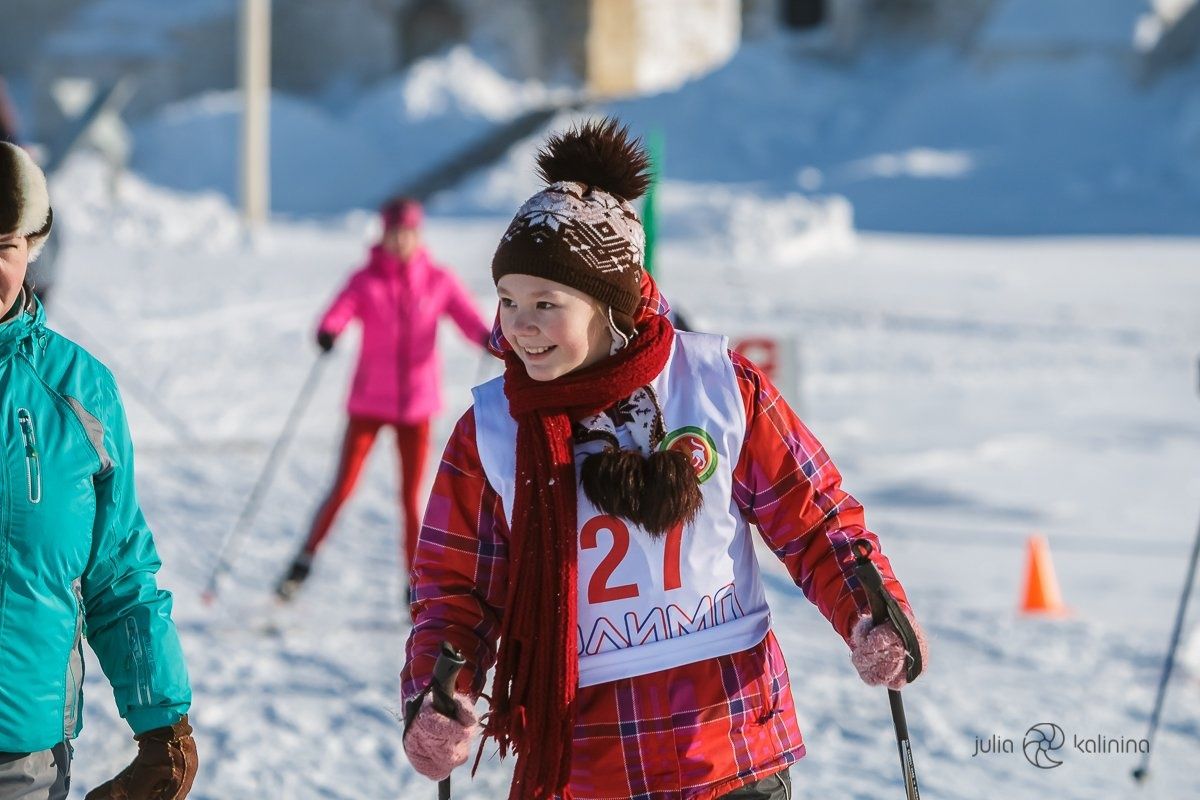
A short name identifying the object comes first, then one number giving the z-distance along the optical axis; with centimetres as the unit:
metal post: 4706
